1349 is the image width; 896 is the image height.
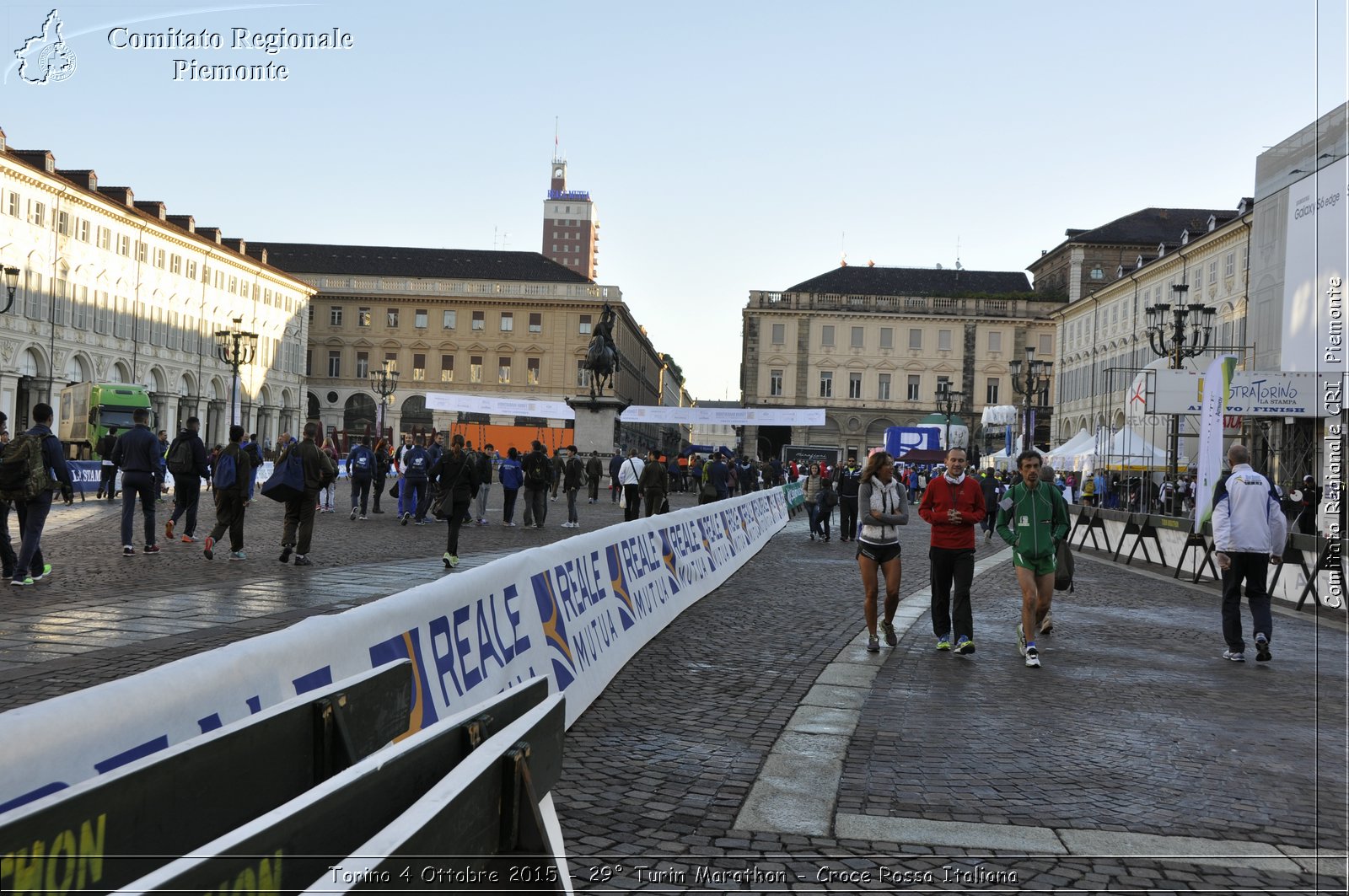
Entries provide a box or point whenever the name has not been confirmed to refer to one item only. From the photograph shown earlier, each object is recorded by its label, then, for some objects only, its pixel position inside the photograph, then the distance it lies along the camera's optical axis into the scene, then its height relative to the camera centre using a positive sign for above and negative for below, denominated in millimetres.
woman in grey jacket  9820 -785
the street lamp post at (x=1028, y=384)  36219 +2011
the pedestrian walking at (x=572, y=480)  24844 -1039
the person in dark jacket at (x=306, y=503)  13961 -930
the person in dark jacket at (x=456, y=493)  14609 -813
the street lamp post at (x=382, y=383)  53012 +2105
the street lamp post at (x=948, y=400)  53050 +2456
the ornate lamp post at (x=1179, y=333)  26241 +2818
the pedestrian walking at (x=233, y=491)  14227 -797
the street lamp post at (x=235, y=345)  38438 +2674
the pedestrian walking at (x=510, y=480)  23516 -996
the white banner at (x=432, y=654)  2477 -781
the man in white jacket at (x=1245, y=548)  9922 -822
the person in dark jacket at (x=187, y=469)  15547 -609
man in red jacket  9695 -763
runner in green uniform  9805 -682
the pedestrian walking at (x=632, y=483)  23578 -1009
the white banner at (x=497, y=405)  47469 +1021
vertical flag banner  16922 +269
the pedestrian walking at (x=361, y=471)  23594 -859
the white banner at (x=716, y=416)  45406 +775
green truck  41844 +356
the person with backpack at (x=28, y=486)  11297 -639
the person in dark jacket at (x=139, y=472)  14523 -611
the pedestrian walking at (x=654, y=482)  21906 -870
